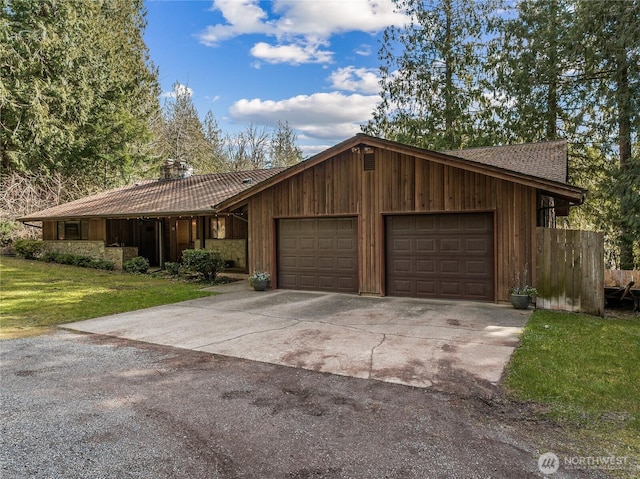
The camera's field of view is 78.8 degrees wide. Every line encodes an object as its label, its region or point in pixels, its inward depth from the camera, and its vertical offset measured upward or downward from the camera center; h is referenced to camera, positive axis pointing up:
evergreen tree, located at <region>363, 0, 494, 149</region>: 20.73 +8.81
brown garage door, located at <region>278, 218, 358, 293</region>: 10.54 -0.49
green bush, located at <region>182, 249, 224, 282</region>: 12.94 -0.79
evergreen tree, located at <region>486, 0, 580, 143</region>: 15.20 +6.70
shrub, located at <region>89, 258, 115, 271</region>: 16.75 -1.05
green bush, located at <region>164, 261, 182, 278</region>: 14.52 -1.12
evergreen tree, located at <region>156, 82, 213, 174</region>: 33.69 +9.32
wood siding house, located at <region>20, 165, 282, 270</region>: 15.31 +0.73
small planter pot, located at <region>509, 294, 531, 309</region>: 8.02 -1.39
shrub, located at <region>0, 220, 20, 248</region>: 20.90 +0.56
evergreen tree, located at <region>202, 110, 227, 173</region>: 36.62 +9.49
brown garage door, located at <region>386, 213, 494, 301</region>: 8.99 -0.51
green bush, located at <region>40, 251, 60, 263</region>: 18.39 -0.78
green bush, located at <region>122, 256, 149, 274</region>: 15.62 -1.06
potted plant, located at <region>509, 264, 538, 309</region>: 8.04 -1.22
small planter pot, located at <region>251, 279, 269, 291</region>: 11.13 -1.36
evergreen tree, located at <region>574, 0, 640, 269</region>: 10.30 +4.81
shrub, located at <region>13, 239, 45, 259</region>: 19.81 -0.36
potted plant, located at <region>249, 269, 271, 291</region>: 11.13 -1.24
